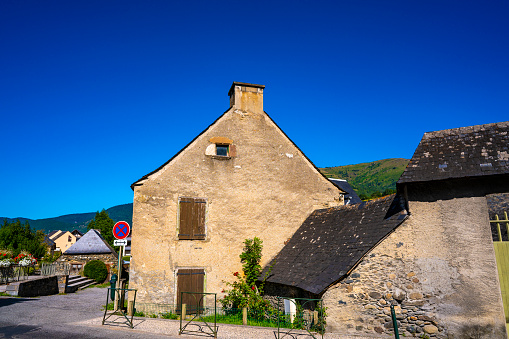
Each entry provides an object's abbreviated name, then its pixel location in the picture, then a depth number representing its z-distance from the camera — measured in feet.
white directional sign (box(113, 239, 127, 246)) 38.41
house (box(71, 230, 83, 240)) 299.95
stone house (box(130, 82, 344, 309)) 40.11
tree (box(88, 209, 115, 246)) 163.32
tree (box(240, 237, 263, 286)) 41.52
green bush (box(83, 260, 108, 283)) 78.38
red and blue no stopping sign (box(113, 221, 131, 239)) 39.32
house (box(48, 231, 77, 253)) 283.79
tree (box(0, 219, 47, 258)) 106.52
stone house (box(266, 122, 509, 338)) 28.30
